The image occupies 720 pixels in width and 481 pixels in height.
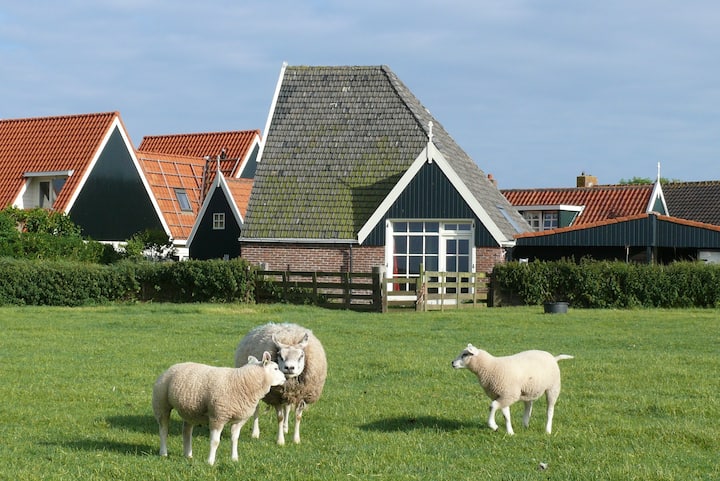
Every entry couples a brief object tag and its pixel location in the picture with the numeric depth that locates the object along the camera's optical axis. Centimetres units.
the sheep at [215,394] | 1025
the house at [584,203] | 5988
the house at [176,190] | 4938
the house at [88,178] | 4734
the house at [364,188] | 3878
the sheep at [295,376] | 1177
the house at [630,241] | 3838
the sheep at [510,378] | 1173
